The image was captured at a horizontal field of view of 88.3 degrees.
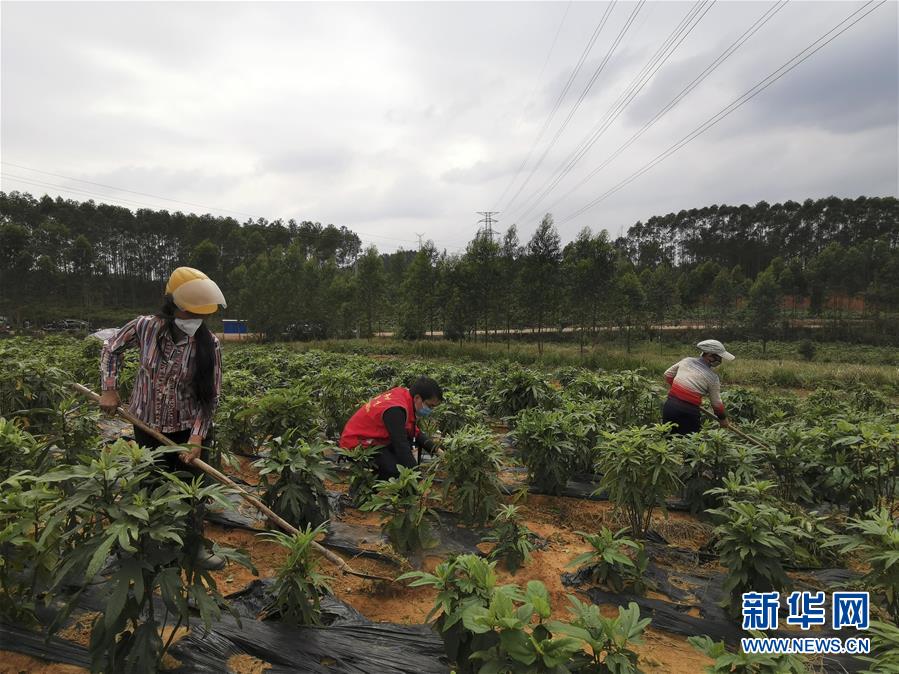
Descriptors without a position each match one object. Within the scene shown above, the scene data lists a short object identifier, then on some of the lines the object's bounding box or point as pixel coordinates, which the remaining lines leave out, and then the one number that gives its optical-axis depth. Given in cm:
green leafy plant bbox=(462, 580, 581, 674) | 182
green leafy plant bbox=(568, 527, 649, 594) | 314
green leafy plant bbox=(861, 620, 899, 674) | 177
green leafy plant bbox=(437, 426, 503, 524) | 407
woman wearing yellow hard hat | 286
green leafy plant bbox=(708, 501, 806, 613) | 296
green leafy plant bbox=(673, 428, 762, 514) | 432
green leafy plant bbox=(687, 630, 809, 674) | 185
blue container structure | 3896
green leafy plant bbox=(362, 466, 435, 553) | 337
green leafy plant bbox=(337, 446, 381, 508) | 399
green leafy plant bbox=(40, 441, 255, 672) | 187
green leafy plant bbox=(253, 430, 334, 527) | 348
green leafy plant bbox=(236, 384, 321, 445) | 455
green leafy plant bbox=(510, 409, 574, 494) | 498
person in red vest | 408
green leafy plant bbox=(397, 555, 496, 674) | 211
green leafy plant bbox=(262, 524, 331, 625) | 266
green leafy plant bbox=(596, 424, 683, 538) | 389
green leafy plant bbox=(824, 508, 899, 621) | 263
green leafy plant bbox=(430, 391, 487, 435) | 579
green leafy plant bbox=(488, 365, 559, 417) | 706
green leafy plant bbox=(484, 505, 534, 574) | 355
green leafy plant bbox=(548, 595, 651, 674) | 187
